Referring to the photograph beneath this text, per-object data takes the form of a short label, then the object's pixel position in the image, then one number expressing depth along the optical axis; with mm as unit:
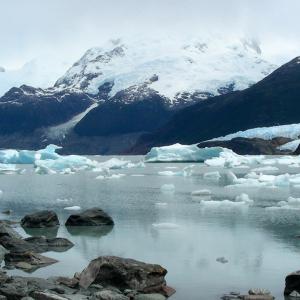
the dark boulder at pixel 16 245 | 17078
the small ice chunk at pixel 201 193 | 35625
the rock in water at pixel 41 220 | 22688
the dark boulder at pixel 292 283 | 12789
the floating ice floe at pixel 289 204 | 27625
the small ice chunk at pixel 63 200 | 33188
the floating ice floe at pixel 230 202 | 29078
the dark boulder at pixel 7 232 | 18344
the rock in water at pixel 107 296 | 11867
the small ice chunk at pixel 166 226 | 22078
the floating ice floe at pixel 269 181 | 40969
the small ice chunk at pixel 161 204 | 29938
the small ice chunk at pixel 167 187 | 40281
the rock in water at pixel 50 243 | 17894
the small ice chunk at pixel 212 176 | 51878
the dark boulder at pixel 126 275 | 13109
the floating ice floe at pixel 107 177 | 55125
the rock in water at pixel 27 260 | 15373
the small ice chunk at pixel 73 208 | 28788
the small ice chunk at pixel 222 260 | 15836
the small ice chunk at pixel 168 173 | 59384
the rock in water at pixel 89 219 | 22656
